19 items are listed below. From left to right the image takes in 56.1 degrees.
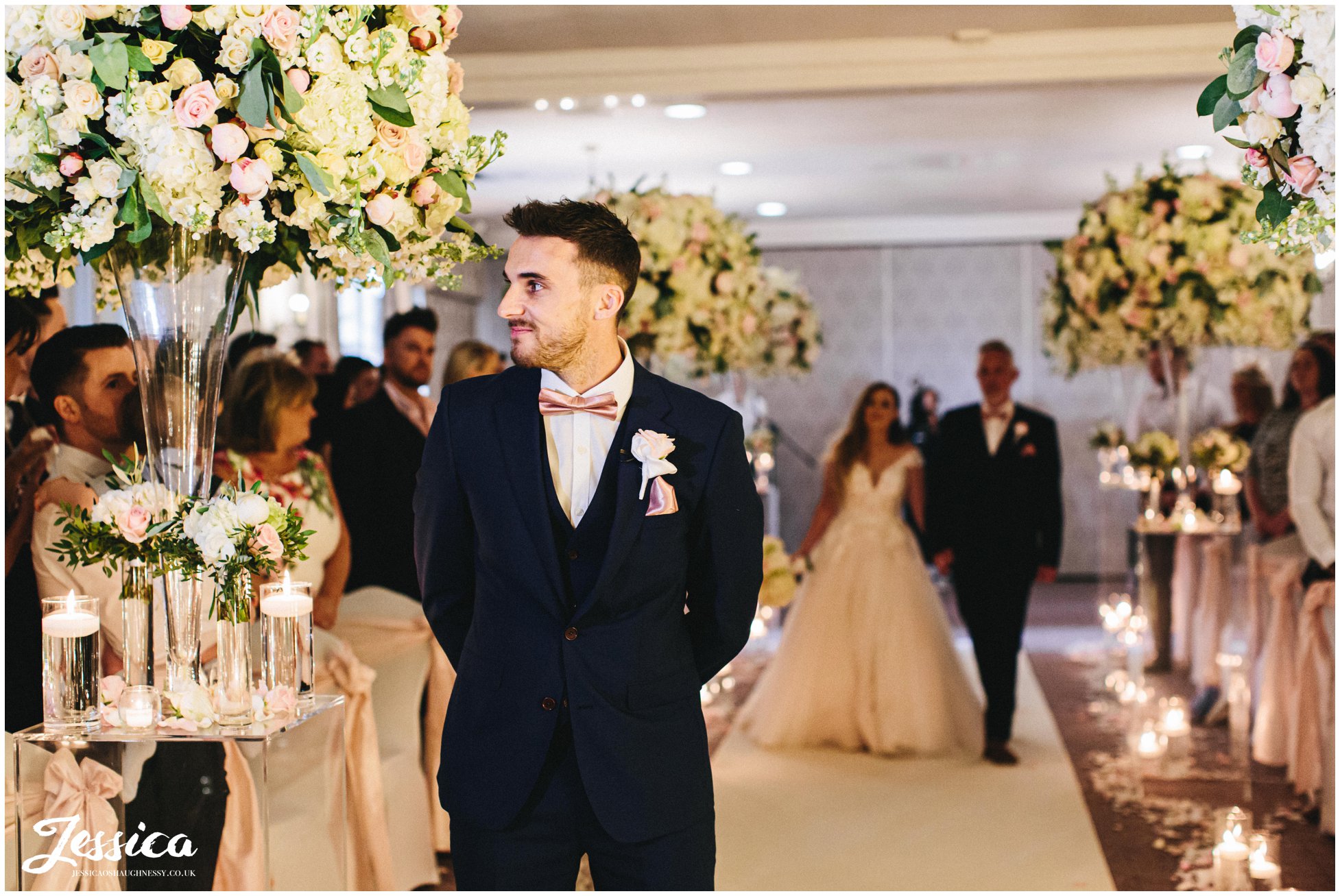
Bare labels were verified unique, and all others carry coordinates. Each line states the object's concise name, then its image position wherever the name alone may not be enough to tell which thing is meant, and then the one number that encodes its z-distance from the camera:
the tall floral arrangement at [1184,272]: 5.25
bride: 5.71
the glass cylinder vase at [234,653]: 2.25
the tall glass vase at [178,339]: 2.27
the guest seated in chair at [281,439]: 3.65
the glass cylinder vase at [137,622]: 2.27
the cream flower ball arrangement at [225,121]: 1.99
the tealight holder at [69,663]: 2.22
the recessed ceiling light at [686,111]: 6.92
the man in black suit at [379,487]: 4.27
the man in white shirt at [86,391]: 2.83
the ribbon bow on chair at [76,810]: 2.18
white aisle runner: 4.08
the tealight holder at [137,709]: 2.22
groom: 2.10
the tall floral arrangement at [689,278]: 4.57
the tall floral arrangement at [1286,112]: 1.98
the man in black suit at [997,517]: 5.64
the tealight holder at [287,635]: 2.31
